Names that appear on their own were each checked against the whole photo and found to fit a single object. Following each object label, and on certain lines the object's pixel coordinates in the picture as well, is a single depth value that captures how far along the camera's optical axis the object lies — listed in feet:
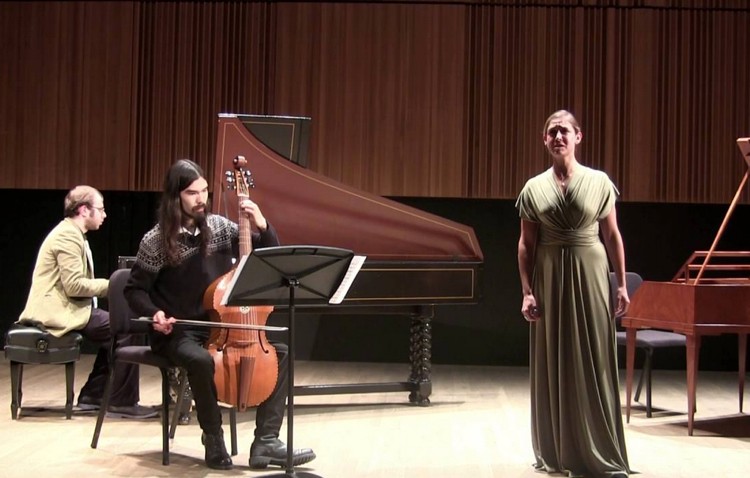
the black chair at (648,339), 16.15
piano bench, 14.88
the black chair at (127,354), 11.85
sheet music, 10.30
